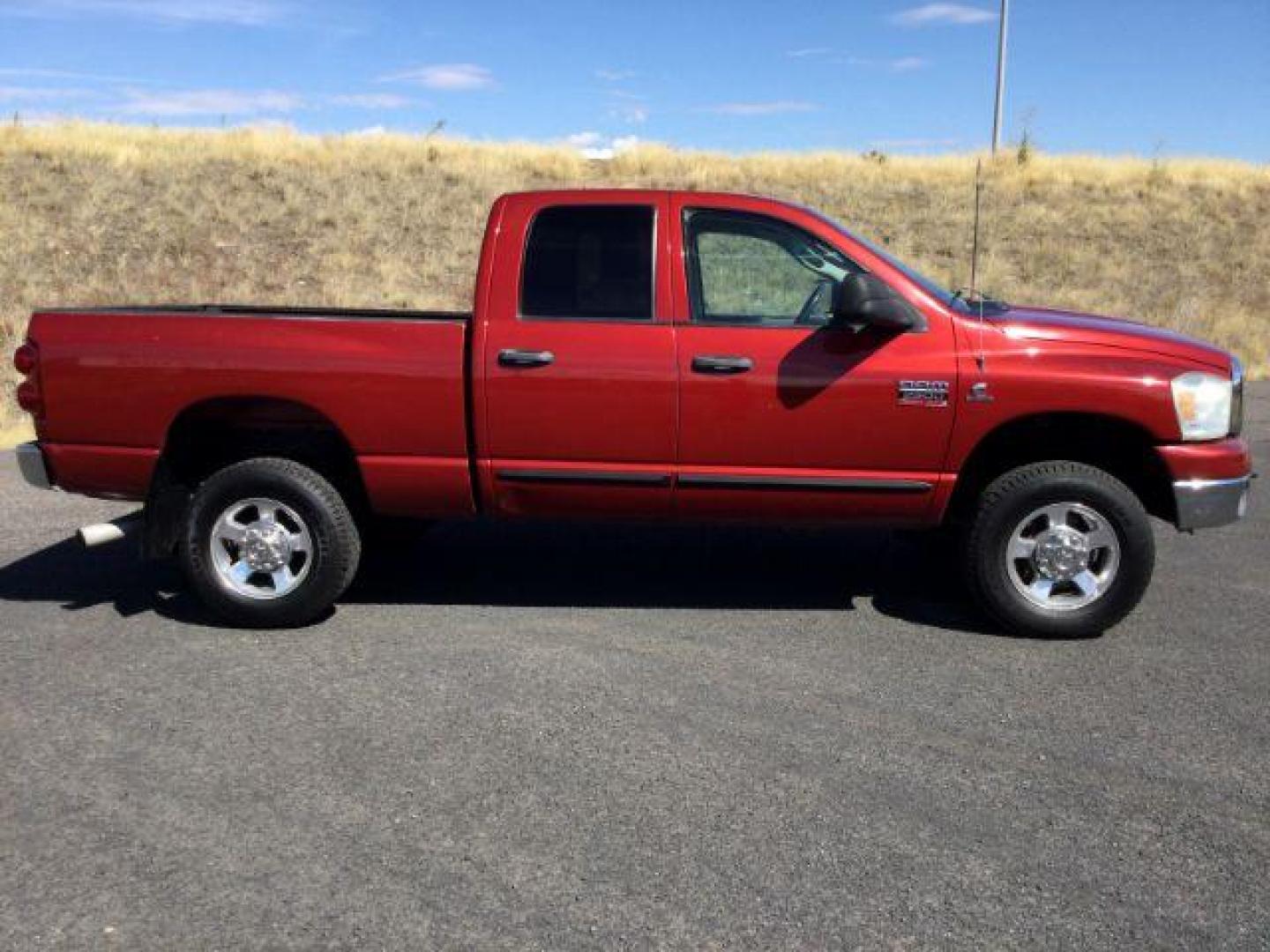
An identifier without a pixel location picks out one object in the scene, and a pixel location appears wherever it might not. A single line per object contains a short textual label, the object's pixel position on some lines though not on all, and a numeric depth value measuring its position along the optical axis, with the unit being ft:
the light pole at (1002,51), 97.76
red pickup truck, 16.75
